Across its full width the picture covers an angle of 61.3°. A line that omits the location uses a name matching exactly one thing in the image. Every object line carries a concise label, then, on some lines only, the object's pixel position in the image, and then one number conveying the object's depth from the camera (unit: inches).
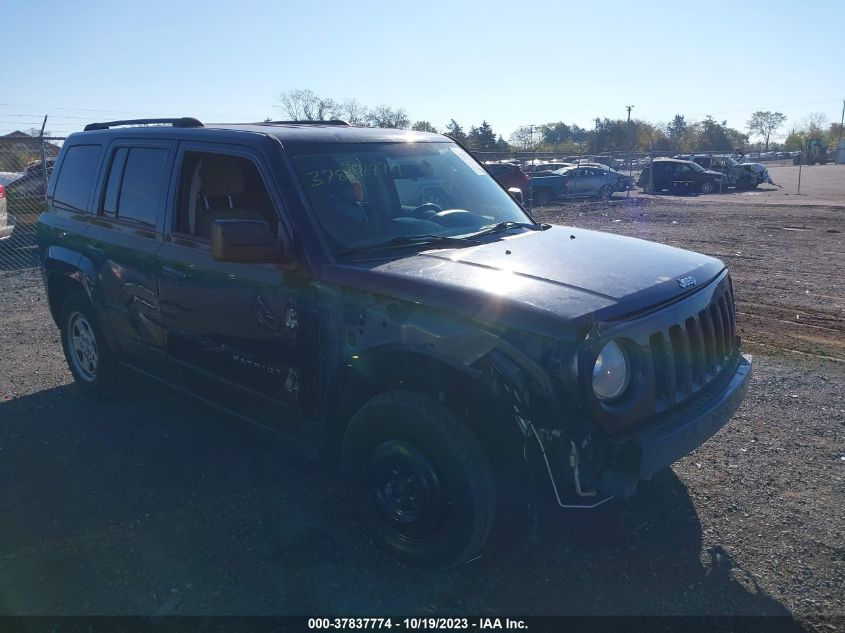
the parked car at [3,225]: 445.4
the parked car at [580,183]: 1125.1
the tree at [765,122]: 4843.0
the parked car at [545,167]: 1285.7
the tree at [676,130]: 3268.2
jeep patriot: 116.4
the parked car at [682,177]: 1252.5
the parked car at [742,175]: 1325.0
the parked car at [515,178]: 822.5
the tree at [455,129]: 1760.2
